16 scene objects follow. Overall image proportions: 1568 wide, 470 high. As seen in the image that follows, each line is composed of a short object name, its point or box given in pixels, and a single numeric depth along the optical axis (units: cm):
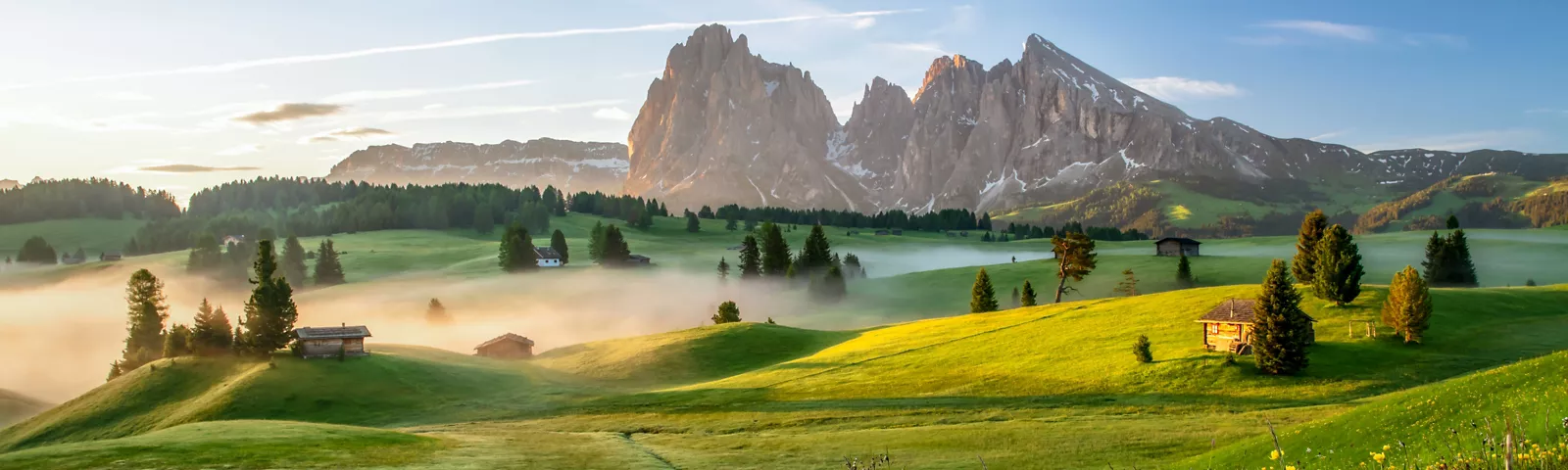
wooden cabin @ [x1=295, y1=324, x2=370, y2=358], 8512
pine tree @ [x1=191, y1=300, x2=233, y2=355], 8531
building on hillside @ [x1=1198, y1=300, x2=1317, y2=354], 6256
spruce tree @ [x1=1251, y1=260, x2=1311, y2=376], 5625
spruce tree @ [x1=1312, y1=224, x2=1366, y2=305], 7038
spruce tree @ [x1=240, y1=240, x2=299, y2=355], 8431
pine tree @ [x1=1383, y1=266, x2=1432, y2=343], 6038
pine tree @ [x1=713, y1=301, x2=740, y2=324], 11462
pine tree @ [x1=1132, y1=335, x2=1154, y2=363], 6078
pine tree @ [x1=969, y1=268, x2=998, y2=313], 10879
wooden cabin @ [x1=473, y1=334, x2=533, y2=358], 10456
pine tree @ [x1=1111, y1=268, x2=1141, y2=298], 12334
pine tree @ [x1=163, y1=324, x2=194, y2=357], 8620
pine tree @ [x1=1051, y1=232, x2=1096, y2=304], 10819
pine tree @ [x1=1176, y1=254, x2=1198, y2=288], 12100
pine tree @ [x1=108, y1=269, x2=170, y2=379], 9750
